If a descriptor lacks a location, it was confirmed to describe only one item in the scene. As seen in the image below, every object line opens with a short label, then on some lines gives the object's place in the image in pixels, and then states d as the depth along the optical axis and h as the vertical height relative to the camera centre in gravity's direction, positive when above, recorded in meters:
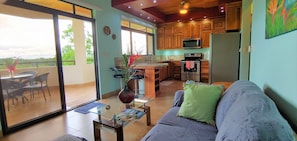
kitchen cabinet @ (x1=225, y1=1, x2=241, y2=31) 4.29 +1.18
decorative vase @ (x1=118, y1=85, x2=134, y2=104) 2.26 -0.53
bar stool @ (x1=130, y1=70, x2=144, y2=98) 4.12 -0.46
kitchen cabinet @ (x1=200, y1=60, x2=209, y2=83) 6.02 -0.46
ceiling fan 4.56 +1.65
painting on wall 1.00 +0.31
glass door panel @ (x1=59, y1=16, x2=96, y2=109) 5.59 +0.11
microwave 6.21 +0.65
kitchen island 4.13 -0.48
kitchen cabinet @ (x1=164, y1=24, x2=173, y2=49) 6.87 +1.00
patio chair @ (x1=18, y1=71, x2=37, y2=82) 2.78 -0.30
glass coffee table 1.83 -0.75
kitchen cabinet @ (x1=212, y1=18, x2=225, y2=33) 5.79 +1.23
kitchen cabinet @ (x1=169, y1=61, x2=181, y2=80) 6.71 -0.44
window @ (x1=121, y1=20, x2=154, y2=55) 5.31 +0.82
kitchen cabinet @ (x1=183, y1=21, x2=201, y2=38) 6.26 +1.20
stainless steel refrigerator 4.30 +0.05
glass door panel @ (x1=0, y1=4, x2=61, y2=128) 2.50 -0.07
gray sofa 0.72 -0.36
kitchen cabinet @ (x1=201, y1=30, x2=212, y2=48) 6.07 +0.83
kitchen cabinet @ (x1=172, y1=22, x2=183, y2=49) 6.64 +1.03
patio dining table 2.46 -0.25
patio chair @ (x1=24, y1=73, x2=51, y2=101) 2.92 -0.44
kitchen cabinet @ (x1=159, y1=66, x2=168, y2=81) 6.21 -0.59
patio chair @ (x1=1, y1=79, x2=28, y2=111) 2.47 -0.46
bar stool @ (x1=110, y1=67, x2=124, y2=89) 4.33 -0.41
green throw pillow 1.69 -0.50
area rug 3.31 -1.06
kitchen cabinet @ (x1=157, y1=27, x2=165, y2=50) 7.04 +1.00
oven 6.10 -0.37
